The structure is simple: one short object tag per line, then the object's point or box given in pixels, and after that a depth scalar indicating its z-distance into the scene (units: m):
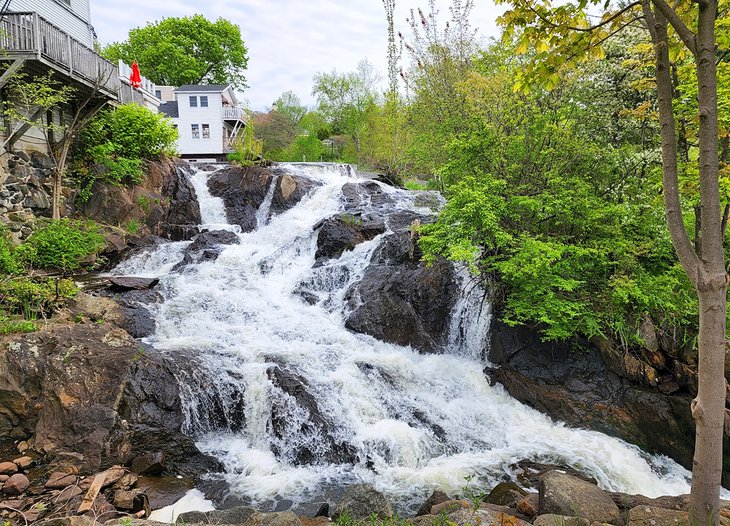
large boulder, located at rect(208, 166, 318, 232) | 16.76
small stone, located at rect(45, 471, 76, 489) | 5.54
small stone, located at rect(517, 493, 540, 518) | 4.88
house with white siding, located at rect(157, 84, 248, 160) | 32.94
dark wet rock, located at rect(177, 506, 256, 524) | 4.84
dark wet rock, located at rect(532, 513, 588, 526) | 3.73
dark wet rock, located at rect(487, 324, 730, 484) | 7.45
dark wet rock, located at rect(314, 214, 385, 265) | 12.94
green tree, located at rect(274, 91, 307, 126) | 45.38
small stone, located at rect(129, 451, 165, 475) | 6.18
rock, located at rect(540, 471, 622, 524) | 4.45
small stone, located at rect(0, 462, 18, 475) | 5.72
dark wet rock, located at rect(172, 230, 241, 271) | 12.57
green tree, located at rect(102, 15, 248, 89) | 40.06
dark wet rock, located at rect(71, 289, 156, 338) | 8.86
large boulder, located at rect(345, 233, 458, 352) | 10.04
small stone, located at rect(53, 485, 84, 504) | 5.23
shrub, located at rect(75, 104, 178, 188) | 14.34
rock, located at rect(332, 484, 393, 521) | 4.79
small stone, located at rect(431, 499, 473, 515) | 4.65
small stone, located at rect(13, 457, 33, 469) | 5.89
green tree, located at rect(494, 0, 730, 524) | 2.93
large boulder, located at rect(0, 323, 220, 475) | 6.32
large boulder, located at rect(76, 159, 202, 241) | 14.14
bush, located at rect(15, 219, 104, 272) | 10.52
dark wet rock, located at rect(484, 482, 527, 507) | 5.48
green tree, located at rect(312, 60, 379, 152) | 36.50
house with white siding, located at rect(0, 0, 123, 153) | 10.36
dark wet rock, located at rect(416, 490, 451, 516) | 5.24
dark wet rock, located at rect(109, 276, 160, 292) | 10.14
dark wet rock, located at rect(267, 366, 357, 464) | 6.86
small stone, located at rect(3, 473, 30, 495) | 5.29
